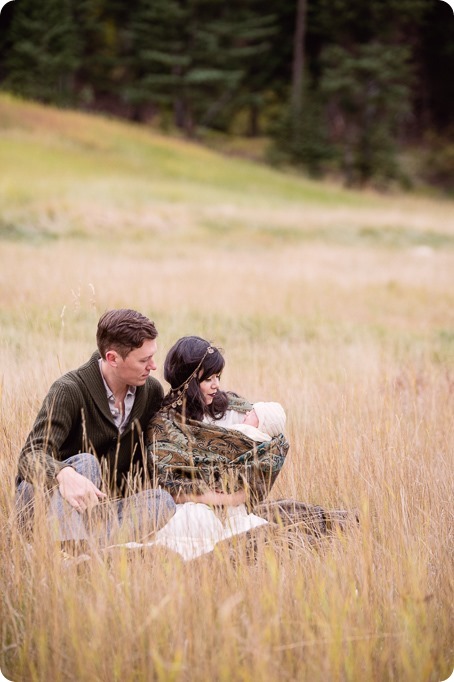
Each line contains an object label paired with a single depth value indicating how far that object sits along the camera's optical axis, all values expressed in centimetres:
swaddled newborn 742
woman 712
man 661
